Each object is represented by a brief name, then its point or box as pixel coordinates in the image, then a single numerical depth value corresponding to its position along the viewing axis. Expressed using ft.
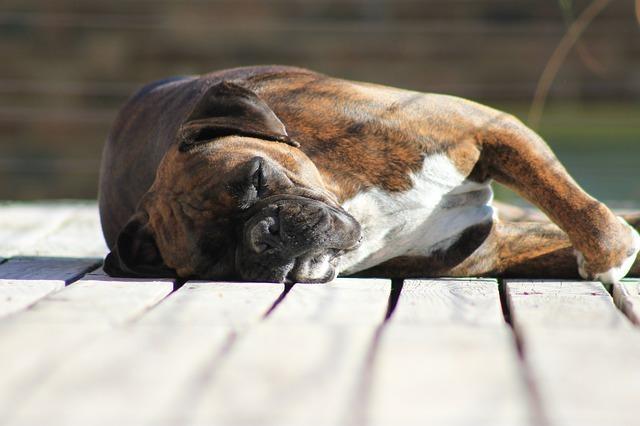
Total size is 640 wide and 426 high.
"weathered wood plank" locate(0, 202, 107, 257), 31.30
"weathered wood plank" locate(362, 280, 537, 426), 12.75
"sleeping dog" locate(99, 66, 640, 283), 22.35
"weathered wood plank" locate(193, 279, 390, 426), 12.82
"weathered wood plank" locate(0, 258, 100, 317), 20.28
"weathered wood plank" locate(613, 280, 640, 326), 18.84
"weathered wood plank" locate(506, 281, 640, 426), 12.79
